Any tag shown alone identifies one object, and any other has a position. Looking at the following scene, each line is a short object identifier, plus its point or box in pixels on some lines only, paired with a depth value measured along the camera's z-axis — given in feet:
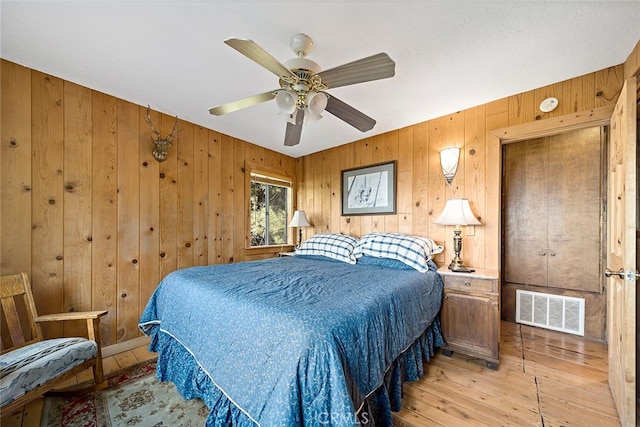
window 11.98
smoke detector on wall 6.96
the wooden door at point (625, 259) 4.66
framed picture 10.37
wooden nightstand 6.76
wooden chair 4.27
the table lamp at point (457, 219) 7.59
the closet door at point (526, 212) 9.87
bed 3.25
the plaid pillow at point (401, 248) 7.67
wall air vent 8.90
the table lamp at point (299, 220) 12.23
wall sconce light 8.56
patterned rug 4.93
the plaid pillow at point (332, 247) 9.34
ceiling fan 4.42
